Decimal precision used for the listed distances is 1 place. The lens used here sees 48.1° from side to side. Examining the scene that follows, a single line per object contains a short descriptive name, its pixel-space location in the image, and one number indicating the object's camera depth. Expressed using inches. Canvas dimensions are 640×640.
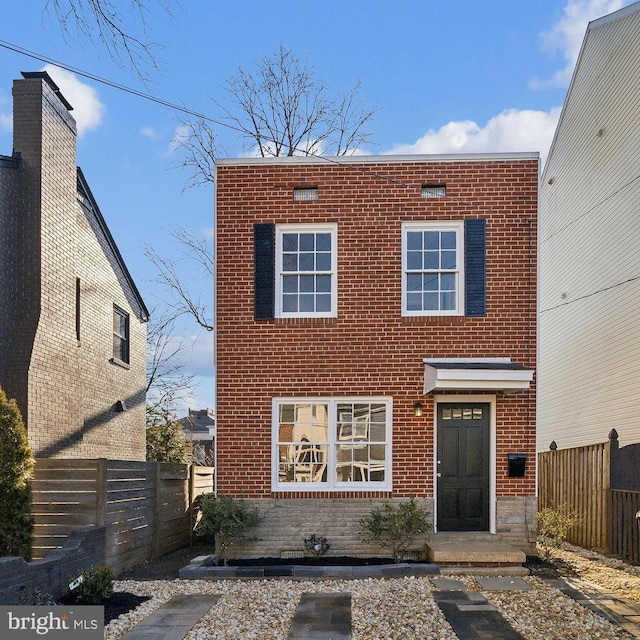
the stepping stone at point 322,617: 279.7
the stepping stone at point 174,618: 278.7
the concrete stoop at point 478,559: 384.8
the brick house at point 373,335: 430.9
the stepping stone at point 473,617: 278.4
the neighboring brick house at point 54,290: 441.1
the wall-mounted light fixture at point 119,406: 620.6
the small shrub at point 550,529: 421.4
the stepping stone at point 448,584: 353.4
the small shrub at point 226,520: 411.5
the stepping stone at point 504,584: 355.9
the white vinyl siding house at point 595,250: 593.0
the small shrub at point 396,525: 407.8
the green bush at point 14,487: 343.6
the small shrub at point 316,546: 418.0
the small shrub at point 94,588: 319.6
